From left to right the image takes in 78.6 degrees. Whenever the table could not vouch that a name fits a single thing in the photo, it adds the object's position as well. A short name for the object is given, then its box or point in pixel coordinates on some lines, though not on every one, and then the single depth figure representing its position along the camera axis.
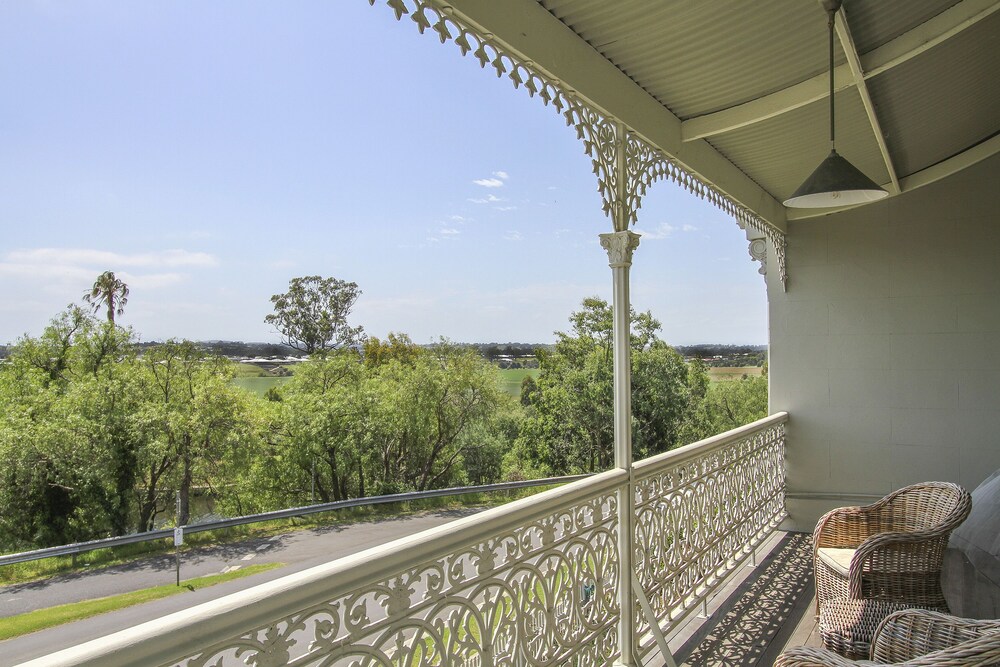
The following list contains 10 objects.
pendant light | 2.10
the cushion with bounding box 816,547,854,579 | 2.41
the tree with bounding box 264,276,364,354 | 24.81
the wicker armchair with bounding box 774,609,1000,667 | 1.14
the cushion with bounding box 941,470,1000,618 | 2.21
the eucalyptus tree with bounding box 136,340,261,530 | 18.78
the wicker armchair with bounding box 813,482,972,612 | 2.22
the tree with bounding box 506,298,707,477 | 24.52
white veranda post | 2.45
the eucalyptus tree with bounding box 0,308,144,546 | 16.27
